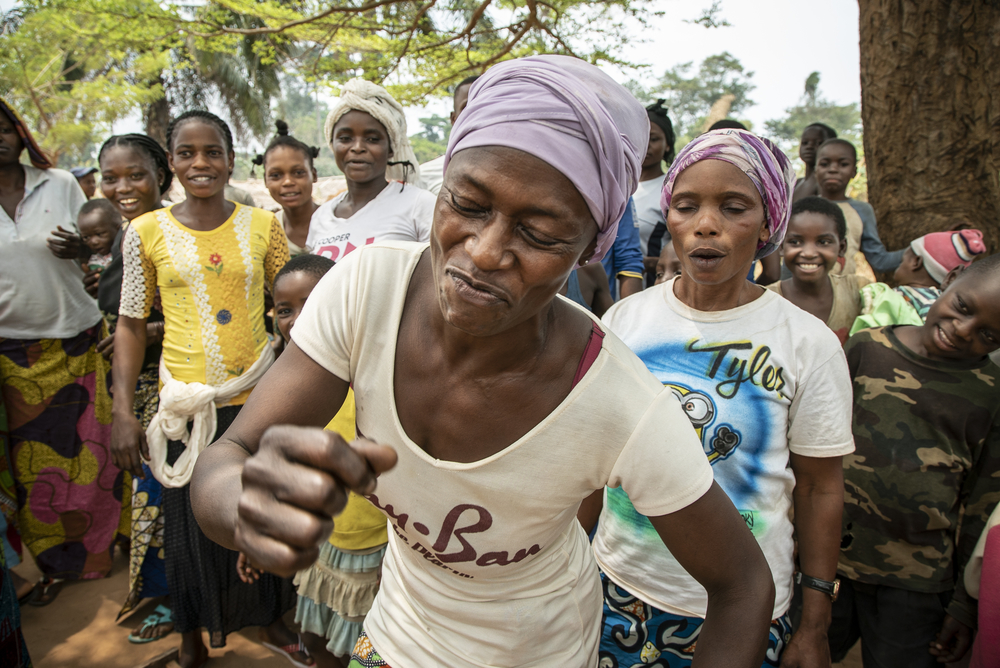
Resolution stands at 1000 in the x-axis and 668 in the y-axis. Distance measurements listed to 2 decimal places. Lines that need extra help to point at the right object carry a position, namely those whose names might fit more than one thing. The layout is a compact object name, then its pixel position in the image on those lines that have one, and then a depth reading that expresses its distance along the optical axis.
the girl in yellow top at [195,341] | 2.54
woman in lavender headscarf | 0.98
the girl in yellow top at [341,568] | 2.26
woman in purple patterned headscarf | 1.57
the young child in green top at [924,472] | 2.01
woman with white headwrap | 2.72
